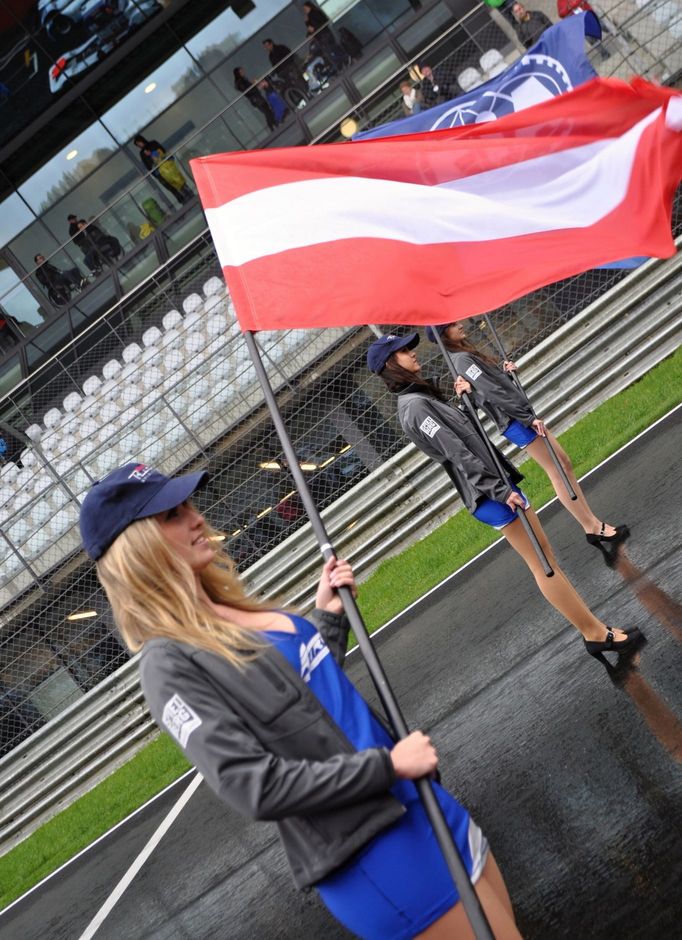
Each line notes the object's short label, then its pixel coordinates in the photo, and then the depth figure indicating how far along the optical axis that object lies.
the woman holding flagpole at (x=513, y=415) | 7.45
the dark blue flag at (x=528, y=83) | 5.91
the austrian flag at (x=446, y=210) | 4.33
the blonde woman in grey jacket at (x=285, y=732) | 2.37
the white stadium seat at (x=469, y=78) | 15.08
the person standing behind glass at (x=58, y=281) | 20.42
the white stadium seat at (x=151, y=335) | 16.30
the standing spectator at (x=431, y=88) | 15.48
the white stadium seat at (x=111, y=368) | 16.22
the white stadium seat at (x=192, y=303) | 16.05
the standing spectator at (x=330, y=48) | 19.23
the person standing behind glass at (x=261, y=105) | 19.27
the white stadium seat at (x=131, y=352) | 16.47
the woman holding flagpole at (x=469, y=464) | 5.85
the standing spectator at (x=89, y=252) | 20.22
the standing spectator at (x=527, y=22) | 15.18
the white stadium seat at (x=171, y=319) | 16.20
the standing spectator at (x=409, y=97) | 15.68
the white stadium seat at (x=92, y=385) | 16.02
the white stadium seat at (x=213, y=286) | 15.52
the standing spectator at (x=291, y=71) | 19.09
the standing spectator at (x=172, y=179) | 19.78
